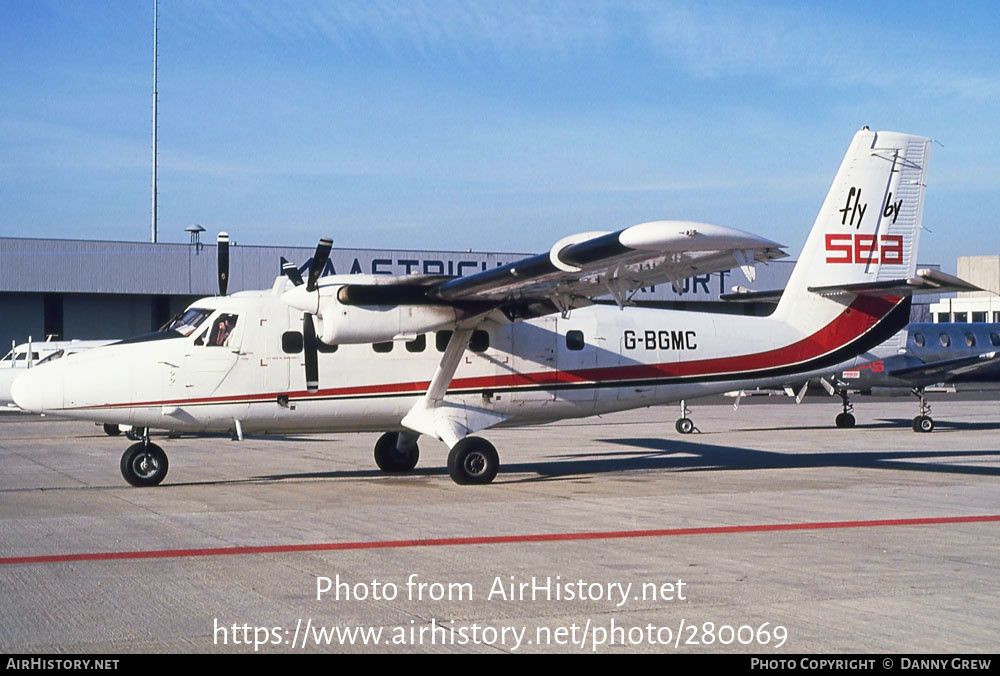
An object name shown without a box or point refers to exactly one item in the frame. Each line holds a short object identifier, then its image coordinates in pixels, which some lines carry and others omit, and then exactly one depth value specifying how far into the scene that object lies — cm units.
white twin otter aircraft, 1429
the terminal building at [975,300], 7938
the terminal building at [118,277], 4828
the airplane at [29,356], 2958
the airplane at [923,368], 2728
